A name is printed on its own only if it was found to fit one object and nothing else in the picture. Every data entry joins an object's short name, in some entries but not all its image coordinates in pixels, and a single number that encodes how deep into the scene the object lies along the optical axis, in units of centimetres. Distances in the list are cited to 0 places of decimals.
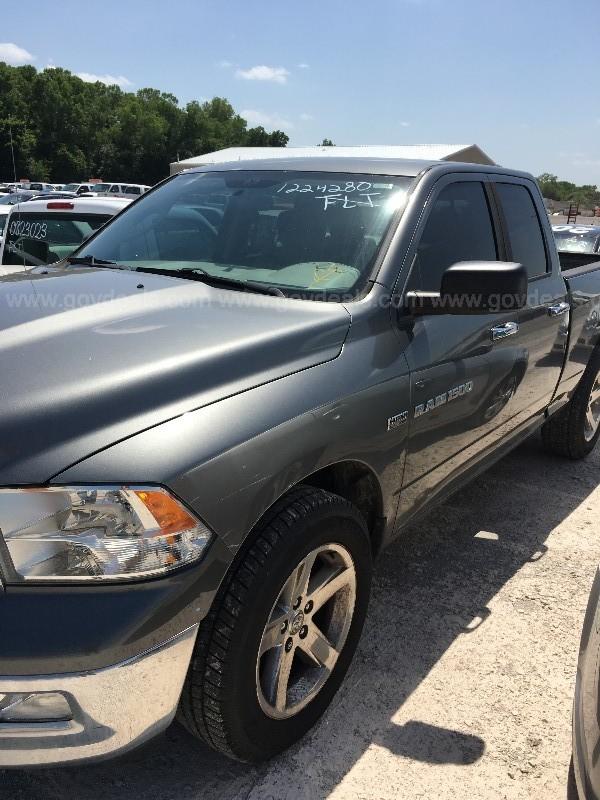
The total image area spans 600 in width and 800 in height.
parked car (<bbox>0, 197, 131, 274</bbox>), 583
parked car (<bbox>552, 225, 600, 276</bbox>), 1076
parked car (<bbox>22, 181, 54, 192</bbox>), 3814
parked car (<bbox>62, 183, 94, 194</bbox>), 3888
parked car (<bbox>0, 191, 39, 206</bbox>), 2471
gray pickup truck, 158
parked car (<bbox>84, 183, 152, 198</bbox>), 3481
